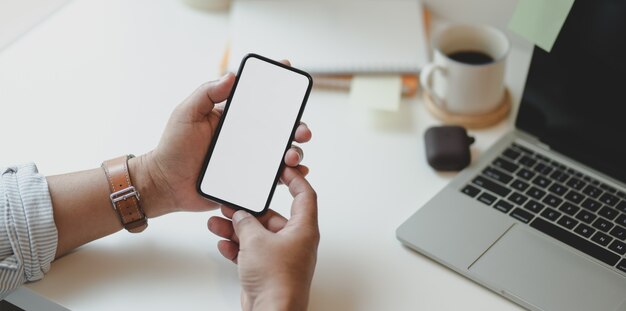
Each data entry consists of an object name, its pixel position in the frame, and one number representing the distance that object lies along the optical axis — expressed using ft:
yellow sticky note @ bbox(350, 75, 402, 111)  3.45
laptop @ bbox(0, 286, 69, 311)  2.67
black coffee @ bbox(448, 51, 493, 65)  3.47
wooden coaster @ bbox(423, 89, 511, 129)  3.40
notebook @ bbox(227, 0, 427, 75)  3.59
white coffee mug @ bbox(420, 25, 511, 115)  3.28
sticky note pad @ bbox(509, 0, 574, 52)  2.87
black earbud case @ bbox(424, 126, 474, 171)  3.13
